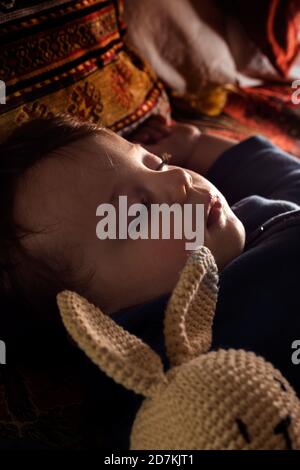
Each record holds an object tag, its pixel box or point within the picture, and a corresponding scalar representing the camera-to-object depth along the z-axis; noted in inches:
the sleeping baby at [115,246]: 24.3
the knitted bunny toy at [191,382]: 16.1
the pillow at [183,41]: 41.2
